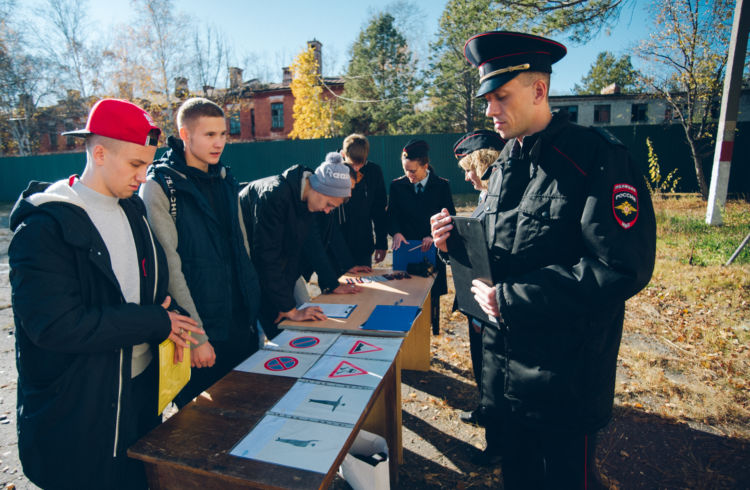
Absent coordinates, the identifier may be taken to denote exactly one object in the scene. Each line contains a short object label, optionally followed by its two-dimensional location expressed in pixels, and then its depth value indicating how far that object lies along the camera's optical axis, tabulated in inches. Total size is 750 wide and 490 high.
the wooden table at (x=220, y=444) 50.5
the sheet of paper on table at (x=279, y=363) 76.7
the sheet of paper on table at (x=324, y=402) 62.3
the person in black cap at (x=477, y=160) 108.6
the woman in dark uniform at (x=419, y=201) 150.4
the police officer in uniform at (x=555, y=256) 54.1
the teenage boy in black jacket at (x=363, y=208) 156.9
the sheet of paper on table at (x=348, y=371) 72.4
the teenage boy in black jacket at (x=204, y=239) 78.3
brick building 1077.8
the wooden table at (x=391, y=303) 97.0
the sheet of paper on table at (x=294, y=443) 52.6
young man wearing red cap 52.0
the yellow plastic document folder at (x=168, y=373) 61.0
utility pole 305.1
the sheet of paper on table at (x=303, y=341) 86.4
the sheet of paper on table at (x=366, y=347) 82.0
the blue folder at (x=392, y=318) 93.9
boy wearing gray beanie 100.4
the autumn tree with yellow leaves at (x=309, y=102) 927.7
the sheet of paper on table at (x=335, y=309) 104.1
